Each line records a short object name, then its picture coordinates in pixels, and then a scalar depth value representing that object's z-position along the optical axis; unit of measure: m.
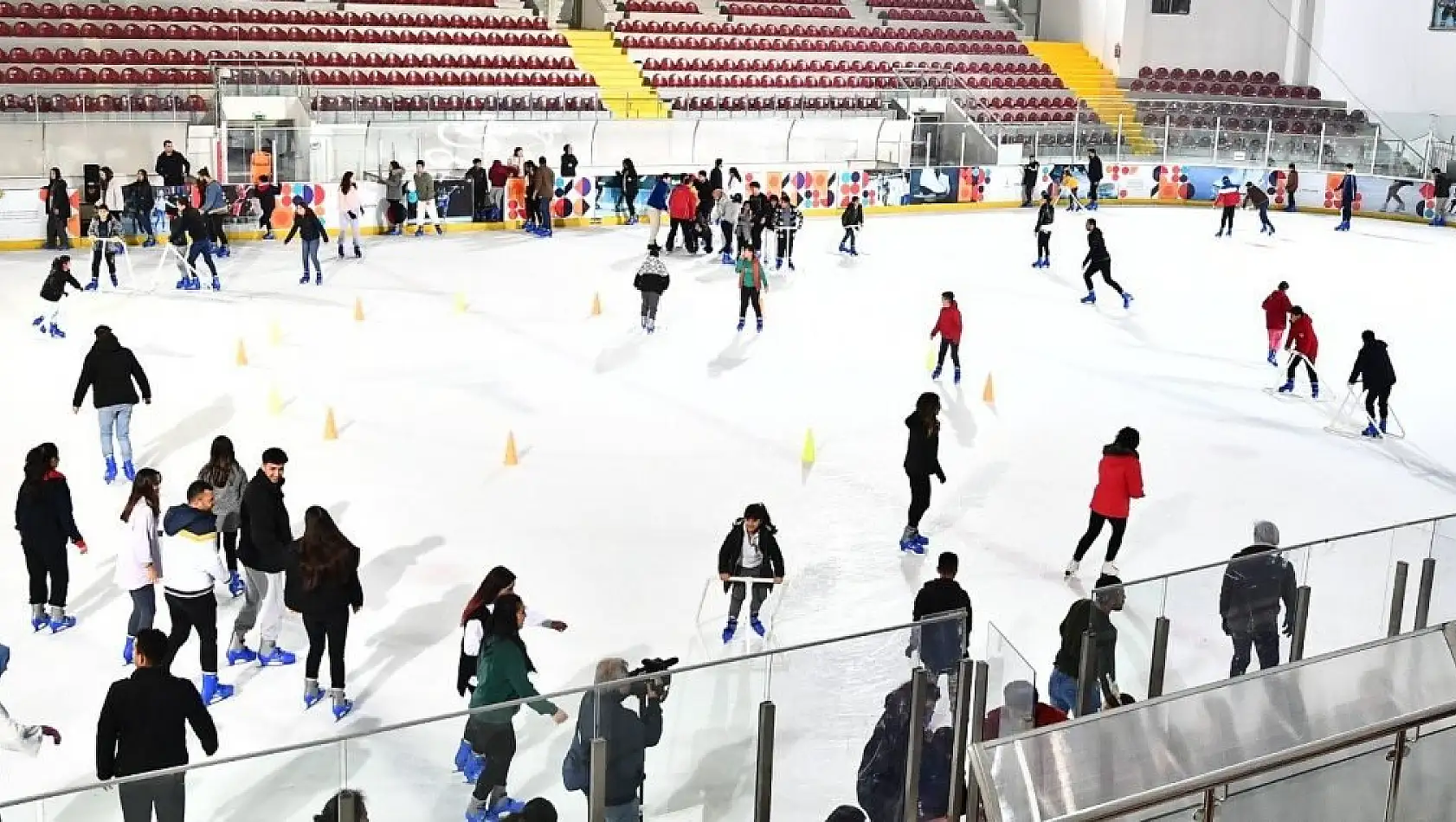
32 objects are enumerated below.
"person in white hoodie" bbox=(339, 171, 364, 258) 22.47
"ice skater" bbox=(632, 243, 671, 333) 18.28
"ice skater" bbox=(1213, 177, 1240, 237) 28.30
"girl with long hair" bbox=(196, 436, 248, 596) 9.15
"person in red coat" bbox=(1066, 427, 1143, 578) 10.55
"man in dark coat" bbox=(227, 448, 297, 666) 8.65
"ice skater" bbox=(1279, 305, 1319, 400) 16.33
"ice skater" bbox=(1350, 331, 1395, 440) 14.68
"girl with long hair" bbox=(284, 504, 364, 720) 7.85
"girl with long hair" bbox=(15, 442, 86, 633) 8.99
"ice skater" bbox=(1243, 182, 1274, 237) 28.92
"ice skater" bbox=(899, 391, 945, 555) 11.04
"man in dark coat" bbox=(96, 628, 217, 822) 6.19
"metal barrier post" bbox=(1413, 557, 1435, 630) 8.36
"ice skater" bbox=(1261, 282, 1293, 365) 17.36
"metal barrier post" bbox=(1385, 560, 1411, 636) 8.40
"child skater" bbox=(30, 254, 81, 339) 16.00
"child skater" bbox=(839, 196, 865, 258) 25.31
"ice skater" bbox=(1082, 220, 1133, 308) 20.98
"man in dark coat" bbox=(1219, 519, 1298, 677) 7.88
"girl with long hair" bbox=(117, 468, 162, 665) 8.42
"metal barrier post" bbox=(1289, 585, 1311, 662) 8.03
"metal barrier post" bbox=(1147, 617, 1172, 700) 7.72
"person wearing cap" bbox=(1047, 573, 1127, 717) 7.59
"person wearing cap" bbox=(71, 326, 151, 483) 11.70
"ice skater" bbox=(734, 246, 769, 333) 18.53
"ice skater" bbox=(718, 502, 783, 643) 9.26
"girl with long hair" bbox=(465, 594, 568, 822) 5.86
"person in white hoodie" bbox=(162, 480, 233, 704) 8.02
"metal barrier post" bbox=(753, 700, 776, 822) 6.39
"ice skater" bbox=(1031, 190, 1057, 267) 23.66
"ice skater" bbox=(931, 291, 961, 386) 15.99
